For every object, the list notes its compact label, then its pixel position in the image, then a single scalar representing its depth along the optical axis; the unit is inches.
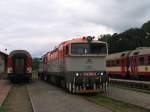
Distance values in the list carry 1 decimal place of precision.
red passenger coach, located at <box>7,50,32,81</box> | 594.0
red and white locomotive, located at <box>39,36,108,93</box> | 349.7
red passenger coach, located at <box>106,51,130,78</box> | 622.5
